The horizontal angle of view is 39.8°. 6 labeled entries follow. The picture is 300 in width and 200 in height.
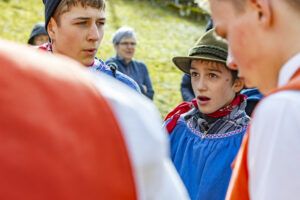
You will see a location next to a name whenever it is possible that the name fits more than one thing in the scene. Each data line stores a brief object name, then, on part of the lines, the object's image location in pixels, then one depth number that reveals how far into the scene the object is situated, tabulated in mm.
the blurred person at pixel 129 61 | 6184
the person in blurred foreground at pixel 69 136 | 679
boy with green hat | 2627
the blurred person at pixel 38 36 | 5543
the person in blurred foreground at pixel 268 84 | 1133
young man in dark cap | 2822
